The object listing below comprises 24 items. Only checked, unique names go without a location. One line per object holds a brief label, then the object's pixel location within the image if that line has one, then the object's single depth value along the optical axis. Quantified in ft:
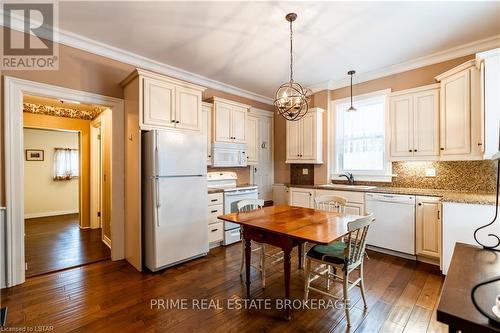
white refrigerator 9.36
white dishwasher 10.20
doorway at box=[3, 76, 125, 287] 7.99
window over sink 12.48
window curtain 20.93
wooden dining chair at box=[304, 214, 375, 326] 6.30
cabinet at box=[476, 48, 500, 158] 8.16
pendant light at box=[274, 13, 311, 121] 7.68
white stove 12.66
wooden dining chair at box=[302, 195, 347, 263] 9.58
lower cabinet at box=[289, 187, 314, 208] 13.42
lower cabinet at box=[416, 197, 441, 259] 9.52
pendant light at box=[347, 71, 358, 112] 12.48
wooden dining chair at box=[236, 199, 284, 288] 8.38
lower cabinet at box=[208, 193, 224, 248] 11.93
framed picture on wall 19.62
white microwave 13.29
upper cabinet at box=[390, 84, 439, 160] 10.55
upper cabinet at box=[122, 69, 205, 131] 9.37
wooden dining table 6.17
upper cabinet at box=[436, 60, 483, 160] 8.85
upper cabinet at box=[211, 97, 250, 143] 13.08
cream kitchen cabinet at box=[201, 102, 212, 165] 12.64
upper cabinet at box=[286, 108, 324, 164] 14.16
